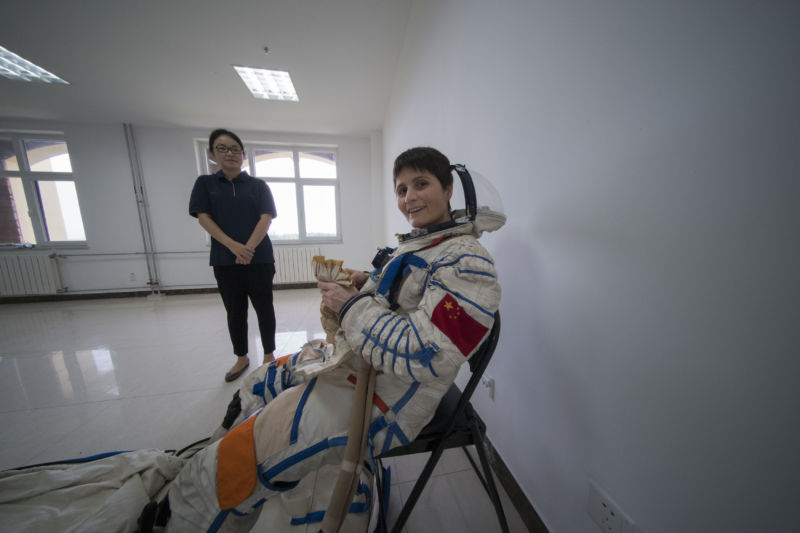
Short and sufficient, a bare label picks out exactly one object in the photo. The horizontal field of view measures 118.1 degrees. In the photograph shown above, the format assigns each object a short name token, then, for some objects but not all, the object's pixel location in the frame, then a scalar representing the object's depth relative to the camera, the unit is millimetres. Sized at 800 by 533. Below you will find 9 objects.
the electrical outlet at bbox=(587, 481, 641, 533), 557
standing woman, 1566
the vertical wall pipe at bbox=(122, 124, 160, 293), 3893
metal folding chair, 631
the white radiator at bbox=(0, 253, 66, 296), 3828
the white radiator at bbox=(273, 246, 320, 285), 4293
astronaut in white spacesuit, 555
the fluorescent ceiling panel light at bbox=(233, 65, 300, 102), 2732
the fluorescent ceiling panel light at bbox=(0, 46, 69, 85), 2559
